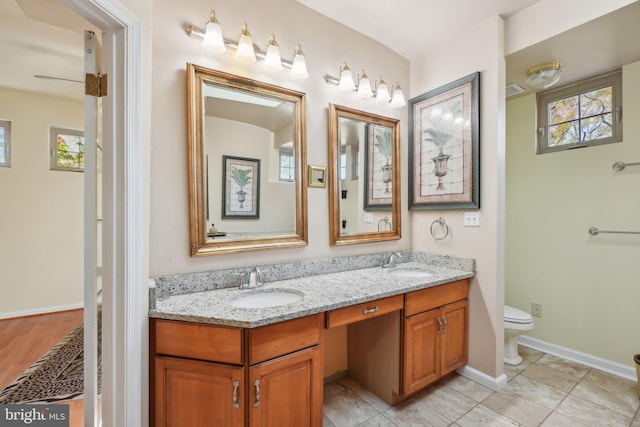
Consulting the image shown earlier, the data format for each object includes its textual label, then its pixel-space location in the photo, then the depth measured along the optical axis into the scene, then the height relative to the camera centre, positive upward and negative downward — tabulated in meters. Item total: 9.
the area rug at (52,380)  1.76 -1.16
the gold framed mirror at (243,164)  1.48 +0.30
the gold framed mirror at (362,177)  1.97 +0.29
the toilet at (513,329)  2.15 -0.89
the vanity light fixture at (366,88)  1.92 +0.93
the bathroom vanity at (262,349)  1.13 -0.60
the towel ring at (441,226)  2.20 -0.10
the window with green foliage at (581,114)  2.14 +0.82
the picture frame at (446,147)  1.99 +0.52
